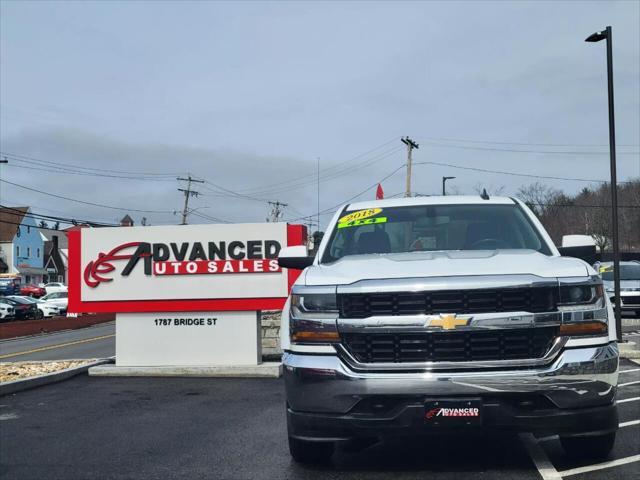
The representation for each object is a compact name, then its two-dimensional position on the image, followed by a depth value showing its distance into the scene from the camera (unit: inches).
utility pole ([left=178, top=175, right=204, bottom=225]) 2898.6
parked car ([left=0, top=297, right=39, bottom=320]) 1530.5
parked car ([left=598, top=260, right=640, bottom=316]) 901.8
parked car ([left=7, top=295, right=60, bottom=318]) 1636.3
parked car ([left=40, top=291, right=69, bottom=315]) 1665.8
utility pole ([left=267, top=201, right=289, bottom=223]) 3620.8
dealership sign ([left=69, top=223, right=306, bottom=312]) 440.5
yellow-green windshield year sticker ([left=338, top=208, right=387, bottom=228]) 246.1
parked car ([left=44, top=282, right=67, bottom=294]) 2447.8
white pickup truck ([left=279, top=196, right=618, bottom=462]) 175.9
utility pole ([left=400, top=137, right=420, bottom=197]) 1879.9
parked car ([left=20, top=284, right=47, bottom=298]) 2541.6
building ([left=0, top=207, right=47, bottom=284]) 3344.0
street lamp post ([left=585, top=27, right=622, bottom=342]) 589.9
